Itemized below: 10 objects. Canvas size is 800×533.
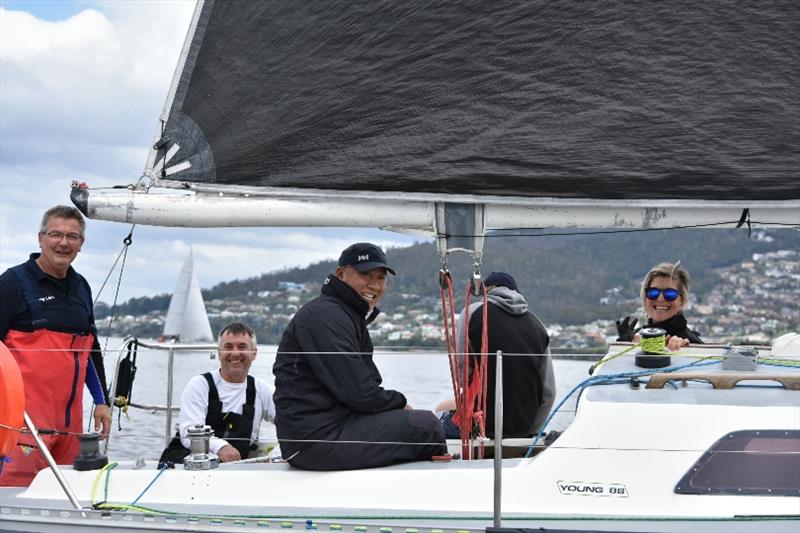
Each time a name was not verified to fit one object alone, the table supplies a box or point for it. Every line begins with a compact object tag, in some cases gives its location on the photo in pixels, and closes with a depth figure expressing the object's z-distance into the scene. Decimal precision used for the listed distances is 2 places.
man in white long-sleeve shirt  9.91
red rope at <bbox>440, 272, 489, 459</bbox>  9.01
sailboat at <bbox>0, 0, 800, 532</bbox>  9.74
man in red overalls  9.71
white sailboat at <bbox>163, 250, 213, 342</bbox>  78.62
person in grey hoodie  9.74
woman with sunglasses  10.76
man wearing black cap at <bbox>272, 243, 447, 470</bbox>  8.16
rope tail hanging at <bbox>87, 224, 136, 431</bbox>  10.34
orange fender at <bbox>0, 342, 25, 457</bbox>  7.73
